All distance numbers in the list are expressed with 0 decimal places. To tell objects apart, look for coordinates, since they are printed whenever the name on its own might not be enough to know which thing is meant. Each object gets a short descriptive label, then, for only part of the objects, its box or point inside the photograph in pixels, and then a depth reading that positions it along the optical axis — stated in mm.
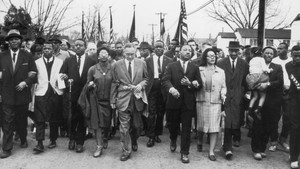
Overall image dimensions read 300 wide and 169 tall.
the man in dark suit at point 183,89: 5688
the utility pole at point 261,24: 10469
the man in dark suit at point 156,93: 6734
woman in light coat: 5785
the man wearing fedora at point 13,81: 5914
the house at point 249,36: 53781
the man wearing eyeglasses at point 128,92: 5707
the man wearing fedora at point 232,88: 5910
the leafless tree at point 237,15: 45684
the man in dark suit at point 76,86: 6242
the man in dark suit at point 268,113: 5969
